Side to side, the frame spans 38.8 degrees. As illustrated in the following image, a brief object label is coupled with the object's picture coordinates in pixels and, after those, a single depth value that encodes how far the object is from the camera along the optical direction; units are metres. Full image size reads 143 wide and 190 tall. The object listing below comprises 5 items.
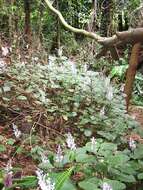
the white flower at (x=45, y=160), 1.14
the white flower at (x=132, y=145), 1.27
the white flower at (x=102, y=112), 1.70
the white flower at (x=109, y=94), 1.80
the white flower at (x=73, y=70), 1.89
